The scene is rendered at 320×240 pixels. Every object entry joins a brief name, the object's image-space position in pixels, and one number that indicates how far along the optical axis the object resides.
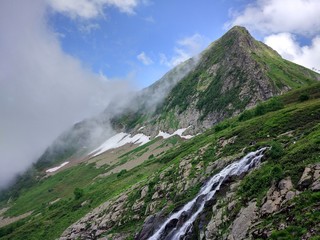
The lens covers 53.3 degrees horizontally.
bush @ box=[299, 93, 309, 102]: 80.56
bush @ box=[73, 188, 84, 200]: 108.34
